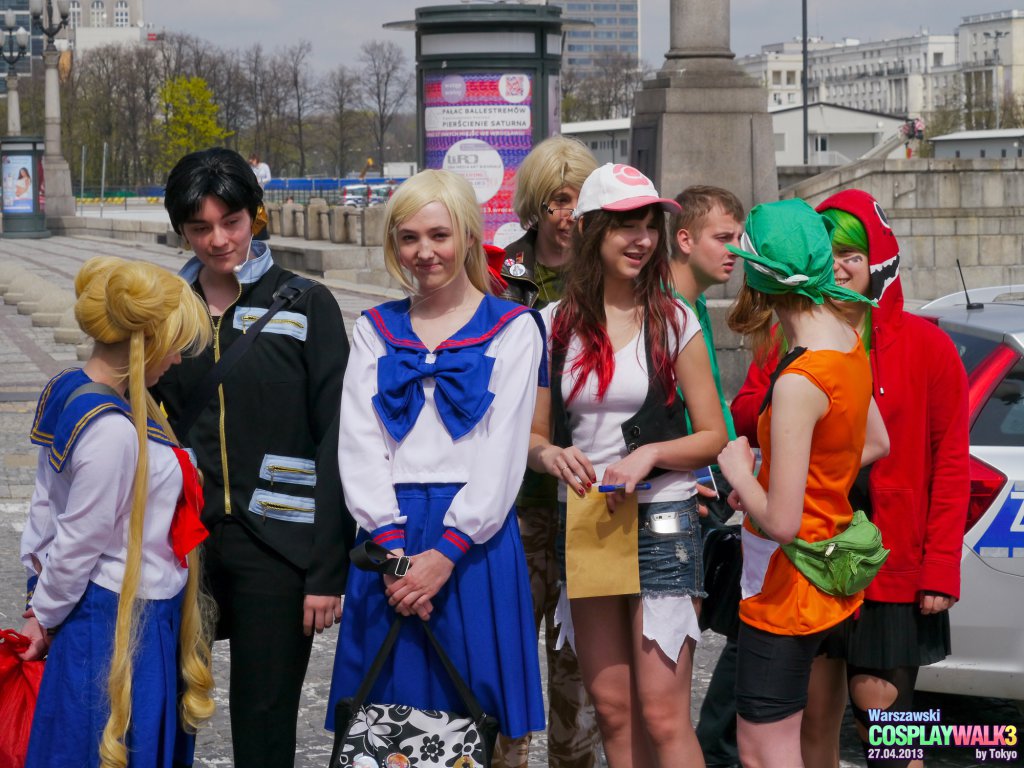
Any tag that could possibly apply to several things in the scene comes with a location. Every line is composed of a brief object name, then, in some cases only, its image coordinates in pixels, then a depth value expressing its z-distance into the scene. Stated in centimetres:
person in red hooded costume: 365
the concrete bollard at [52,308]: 1842
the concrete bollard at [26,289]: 2041
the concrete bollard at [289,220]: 3259
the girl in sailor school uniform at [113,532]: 314
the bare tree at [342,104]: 8894
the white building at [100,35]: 19012
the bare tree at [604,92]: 10288
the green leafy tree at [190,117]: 7006
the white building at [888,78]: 17500
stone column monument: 1311
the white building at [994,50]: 13912
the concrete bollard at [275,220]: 3462
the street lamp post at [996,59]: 12698
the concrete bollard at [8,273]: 2295
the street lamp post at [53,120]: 3962
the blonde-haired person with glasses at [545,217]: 428
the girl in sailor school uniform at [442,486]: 325
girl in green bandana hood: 325
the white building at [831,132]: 8825
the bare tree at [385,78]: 8731
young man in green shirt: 421
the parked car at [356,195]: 5600
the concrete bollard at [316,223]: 3041
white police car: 441
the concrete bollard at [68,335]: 1641
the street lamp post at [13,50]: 4250
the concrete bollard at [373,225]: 2569
